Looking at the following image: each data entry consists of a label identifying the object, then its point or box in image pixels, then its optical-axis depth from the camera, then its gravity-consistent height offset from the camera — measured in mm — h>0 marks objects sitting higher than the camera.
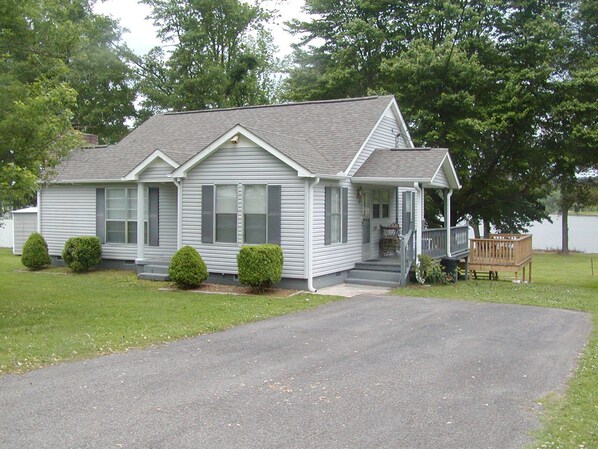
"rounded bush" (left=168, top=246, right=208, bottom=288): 15602 -1219
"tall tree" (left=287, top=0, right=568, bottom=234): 26281 +6557
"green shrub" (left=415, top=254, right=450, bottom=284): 17531 -1402
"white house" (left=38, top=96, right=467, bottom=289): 15938 +776
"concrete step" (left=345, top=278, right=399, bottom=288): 17000 -1723
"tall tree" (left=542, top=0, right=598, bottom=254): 24766 +4476
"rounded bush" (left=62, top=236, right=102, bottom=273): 19391 -1014
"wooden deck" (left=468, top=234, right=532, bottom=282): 20547 -1157
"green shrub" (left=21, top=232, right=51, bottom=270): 20422 -1084
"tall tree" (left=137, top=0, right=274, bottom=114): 35500 +9474
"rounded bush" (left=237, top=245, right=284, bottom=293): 14859 -1070
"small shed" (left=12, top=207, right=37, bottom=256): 25844 -154
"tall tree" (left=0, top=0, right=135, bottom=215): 10531 +2222
